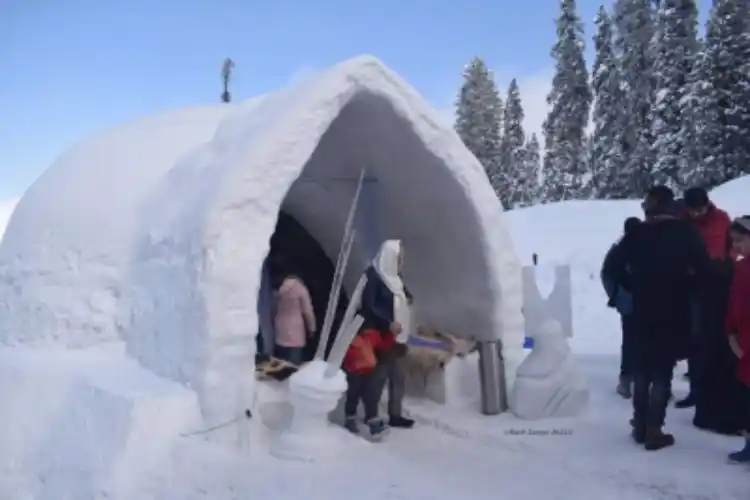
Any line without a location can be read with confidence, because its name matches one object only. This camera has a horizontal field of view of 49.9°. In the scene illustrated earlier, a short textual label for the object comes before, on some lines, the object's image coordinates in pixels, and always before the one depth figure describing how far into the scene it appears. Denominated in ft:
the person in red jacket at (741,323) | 14.15
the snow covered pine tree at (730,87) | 84.84
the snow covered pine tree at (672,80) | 87.76
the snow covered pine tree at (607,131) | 98.73
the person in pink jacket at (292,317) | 20.42
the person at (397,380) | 18.28
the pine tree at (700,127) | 83.46
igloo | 16.90
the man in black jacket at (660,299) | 15.31
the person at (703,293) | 16.58
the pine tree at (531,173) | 121.49
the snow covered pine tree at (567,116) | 108.88
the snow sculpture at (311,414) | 15.99
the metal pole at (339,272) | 18.94
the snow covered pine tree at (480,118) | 114.42
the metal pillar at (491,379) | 20.20
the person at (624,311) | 19.04
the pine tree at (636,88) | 95.91
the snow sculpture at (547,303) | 24.75
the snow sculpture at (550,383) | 19.35
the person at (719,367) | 16.74
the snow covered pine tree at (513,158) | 118.93
